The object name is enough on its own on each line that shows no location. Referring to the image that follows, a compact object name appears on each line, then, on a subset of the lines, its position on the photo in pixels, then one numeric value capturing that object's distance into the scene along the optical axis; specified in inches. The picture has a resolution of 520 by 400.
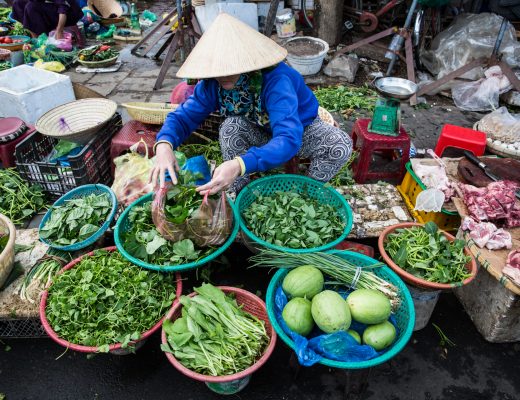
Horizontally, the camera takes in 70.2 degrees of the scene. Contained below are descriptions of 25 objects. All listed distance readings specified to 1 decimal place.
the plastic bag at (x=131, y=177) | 116.6
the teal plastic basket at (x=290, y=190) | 102.6
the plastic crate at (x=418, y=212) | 115.2
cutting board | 113.3
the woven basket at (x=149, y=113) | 136.3
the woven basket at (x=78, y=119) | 130.3
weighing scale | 133.3
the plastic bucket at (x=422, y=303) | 89.7
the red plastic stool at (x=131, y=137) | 133.3
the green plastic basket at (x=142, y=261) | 88.6
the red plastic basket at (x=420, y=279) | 83.8
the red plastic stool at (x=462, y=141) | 139.1
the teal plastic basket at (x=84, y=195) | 98.4
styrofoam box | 155.6
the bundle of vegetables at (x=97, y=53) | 260.4
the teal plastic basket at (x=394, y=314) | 69.9
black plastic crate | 123.0
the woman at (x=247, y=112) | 89.8
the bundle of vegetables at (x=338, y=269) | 83.7
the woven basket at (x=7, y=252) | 91.6
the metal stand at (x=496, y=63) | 191.3
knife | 113.3
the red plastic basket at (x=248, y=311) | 72.8
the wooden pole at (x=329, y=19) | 255.2
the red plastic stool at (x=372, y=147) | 133.6
